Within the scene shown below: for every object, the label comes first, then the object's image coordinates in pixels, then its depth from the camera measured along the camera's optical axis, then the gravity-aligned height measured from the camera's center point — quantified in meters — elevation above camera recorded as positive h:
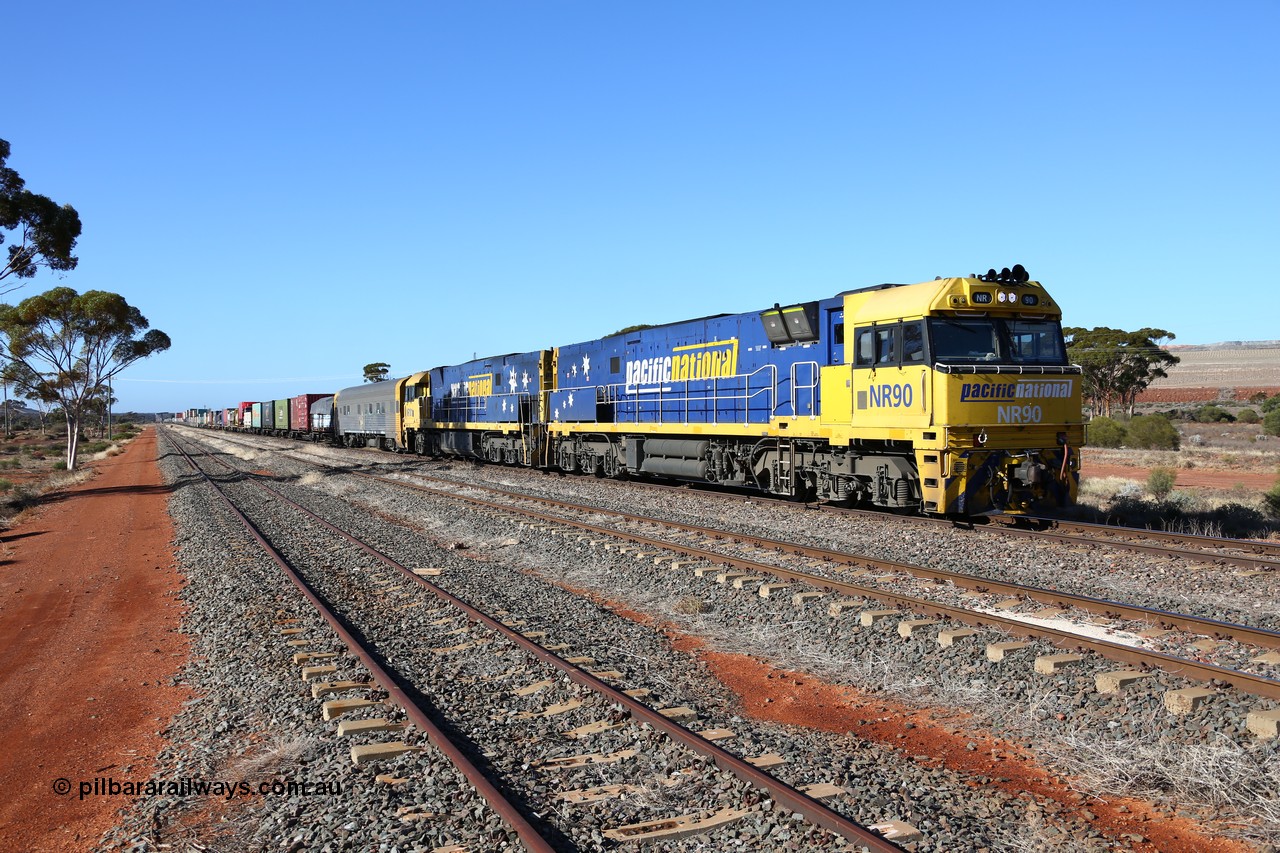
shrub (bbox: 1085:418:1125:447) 39.62 -1.13
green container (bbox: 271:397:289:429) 72.94 +0.76
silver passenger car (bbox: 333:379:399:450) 45.03 +0.31
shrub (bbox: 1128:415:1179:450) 36.91 -1.05
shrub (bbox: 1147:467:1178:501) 17.70 -1.59
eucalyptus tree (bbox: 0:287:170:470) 40.81 +4.55
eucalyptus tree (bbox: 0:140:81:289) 28.69 +6.98
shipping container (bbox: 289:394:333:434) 64.26 +0.68
